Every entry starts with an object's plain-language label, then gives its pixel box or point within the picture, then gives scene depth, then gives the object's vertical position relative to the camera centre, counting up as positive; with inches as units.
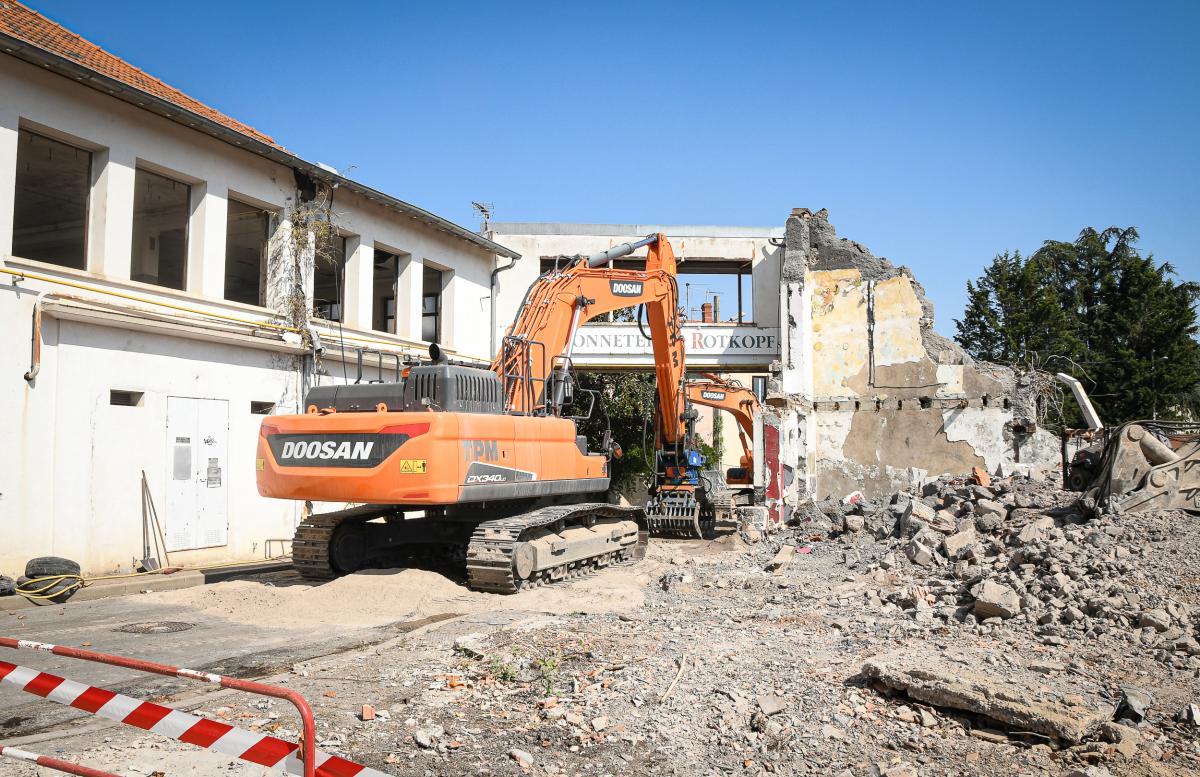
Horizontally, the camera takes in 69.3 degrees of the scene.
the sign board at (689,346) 831.1 +87.7
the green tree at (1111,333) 1211.9 +156.2
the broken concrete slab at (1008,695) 174.9 -55.6
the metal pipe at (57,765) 135.2 -51.8
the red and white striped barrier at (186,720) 119.3 -41.7
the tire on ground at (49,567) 363.9 -56.0
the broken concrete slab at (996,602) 277.3 -52.8
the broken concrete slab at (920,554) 380.5 -51.6
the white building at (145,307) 392.8 +70.2
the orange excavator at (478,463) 325.1 -11.0
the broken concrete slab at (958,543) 380.8 -46.6
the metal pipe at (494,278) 781.5 +142.5
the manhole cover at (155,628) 292.8 -66.3
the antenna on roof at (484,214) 873.5 +224.6
